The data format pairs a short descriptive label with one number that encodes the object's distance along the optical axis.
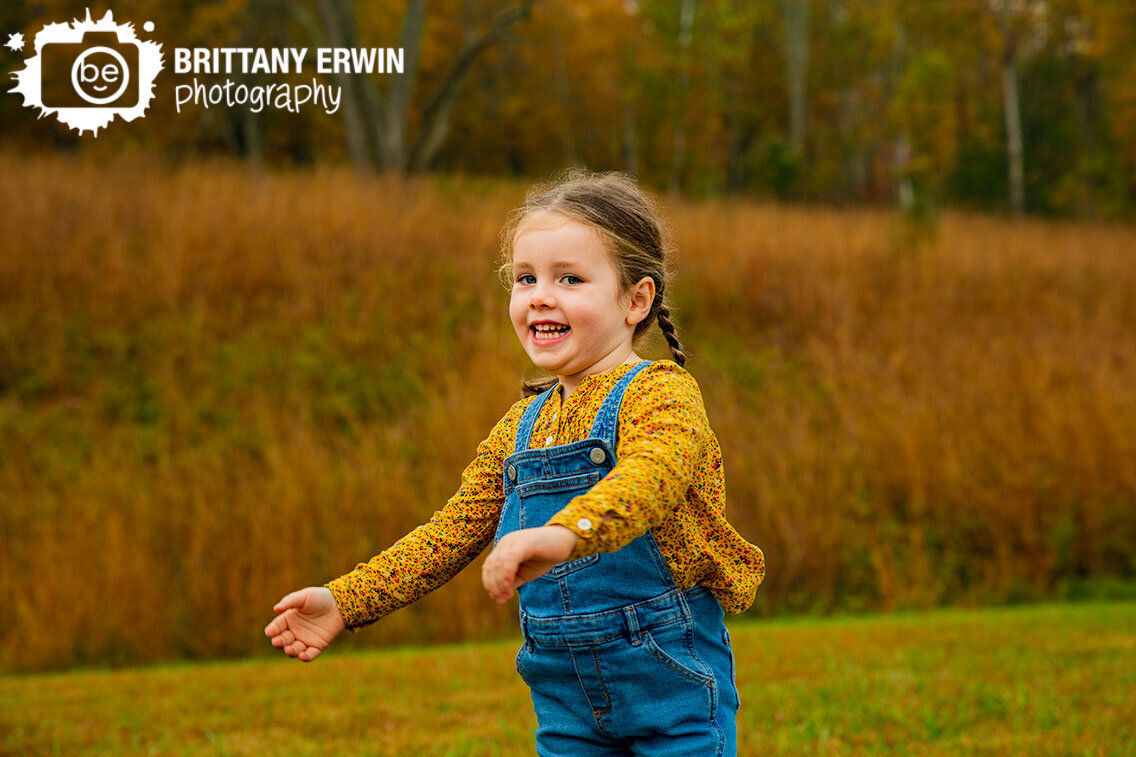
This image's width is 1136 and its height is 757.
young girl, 2.33
